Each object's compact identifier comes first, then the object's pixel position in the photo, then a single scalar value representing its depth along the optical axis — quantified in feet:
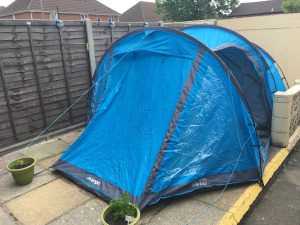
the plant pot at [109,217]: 8.32
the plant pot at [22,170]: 11.65
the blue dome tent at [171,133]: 10.56
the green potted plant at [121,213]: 8.46
